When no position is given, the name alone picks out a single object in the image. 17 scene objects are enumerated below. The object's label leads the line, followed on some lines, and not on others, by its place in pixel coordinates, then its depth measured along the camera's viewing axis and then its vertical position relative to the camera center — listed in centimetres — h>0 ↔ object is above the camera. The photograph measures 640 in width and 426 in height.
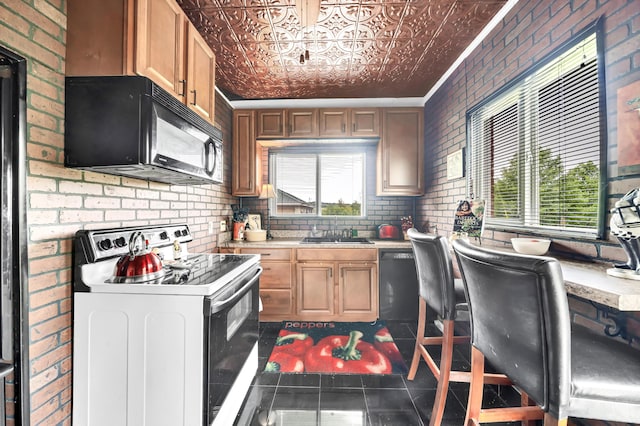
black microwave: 121 +39
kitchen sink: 308 -34
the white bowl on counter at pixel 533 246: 137 -17
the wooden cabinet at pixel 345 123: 310 +100
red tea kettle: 128 -26
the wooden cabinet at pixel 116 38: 121 +78
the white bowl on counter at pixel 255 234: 313 -26
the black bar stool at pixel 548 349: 78 -45
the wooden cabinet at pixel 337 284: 286 -76
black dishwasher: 287 -78
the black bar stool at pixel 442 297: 146 -49
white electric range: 118 -59
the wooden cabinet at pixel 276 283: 284 -74
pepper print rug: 207 -117
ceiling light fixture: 169 +128
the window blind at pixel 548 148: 126 +36
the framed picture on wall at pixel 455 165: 236 +42
